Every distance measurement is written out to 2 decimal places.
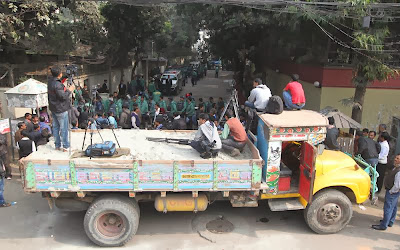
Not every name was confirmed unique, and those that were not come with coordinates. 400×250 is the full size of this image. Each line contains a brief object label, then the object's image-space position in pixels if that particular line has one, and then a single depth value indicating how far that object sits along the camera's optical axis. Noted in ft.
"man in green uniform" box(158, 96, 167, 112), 44.20
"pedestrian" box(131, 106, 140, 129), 36.09
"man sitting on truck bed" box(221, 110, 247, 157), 21.97
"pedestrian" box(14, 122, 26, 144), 28.73
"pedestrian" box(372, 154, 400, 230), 21.03
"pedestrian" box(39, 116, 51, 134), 30.37
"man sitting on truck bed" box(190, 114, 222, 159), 20.48
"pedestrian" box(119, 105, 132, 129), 35.96
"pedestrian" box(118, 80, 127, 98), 64.45
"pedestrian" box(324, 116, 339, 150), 23.71
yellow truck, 18.92
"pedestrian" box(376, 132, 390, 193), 26.58
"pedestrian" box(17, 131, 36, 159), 27.25
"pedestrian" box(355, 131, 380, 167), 25.72
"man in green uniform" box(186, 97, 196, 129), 40.94
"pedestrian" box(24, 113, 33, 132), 29.90
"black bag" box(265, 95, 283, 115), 21.71
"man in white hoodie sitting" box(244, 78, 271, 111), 24.08
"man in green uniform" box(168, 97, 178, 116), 41.64
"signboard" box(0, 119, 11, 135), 29.84
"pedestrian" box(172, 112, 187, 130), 34.55
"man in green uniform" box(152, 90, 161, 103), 51.70
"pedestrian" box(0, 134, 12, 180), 25.19
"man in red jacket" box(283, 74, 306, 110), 23.06
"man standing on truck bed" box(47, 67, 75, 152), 20.74
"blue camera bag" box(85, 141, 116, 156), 19.66
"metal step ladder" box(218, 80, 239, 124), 25.67
